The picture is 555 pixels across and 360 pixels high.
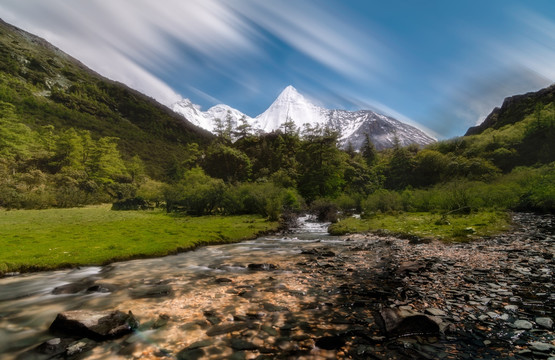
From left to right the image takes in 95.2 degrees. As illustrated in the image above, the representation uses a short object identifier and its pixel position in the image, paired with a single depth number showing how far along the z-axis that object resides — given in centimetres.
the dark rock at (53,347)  602
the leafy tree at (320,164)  6477
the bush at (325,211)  3812
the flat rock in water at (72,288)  1034
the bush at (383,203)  4006
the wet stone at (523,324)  596
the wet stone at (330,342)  568
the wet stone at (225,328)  653
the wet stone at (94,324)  652
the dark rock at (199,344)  587
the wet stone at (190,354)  546
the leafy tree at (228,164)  8094
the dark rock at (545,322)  595
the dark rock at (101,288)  1030
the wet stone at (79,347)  585
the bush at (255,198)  4184
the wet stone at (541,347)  506
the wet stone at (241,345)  577
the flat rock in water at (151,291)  959
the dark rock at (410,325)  607
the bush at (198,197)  4509
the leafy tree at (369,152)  10751
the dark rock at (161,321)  698
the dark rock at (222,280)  1102
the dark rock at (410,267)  1100
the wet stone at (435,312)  686
